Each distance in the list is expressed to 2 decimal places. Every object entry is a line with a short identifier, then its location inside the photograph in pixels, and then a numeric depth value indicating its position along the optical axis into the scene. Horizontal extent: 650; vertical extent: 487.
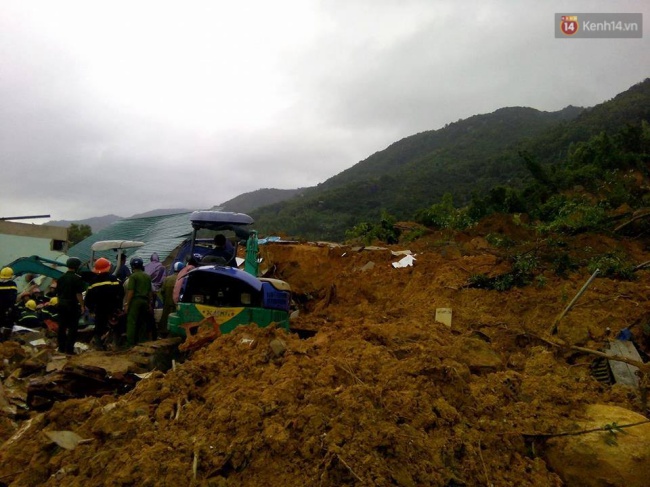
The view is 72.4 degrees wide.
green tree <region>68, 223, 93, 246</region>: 33.78
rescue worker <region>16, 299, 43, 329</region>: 8.84
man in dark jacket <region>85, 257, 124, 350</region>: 6.82
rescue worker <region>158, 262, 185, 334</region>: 7.24
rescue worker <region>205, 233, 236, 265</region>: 8.04
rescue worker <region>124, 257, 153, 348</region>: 6.77
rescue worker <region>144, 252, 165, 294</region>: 9.37
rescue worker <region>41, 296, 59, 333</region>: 8.40
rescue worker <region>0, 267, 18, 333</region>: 7.69
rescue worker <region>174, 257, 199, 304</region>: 6.54
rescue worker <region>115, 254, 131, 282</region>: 8.86
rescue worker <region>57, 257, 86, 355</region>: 6.70
